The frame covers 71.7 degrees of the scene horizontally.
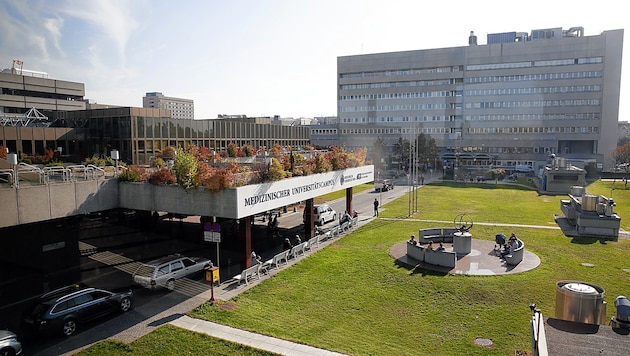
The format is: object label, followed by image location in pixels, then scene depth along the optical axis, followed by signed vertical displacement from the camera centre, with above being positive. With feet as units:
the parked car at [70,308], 45.85 -19.52
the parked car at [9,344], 40.92 -20.10
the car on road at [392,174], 247.21 -23.89
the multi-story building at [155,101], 576.61 +43.35
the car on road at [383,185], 184.56 -23.46
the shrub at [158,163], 73.41 -5.17
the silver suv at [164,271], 60.54 -19.88
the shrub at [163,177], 65.36 -6.72
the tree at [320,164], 87.30 -6.33
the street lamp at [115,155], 68.22 -3.70
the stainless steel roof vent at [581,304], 43.50 -17.16
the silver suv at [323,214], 109.09 -20.87
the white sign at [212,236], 59.72 -14.17
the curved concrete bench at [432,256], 69.92 -20.24
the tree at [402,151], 281.95 -12.22
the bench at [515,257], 70.95 -20.28
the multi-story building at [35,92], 239.09 +23.66
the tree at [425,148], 284.00 -9.87
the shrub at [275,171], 70.18 -6.16
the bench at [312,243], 82.31 -21.38
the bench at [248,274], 63.12 -20.82
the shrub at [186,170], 61.82 -5.34
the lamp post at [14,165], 51.72 -4.23
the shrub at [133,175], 66.80 -6.54
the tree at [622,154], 266.36 -12.63
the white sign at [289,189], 63.05 -10.09
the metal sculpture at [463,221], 106.87 -22.76
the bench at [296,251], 76.29 -20.93
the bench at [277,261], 69.39 -20.95
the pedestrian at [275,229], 96.27 -21.34
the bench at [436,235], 86.58 -20.23
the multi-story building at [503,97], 287.07 +25.10
